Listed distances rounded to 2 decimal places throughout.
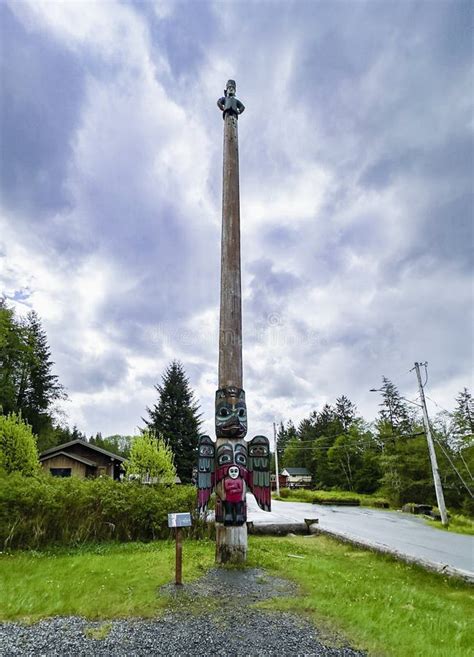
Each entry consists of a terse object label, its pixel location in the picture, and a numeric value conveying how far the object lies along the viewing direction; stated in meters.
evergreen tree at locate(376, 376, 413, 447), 39.42
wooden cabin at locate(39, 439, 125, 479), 23.62
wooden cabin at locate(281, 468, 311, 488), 55.04
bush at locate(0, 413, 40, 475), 18.83
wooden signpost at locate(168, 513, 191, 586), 6.02
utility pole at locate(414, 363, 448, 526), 18.33
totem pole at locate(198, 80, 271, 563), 7.64
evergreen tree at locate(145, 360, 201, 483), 30.70
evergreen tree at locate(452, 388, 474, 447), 29.69
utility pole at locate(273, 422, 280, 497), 38.12
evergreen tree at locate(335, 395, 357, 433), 59.25
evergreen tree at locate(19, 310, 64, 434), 31.34
